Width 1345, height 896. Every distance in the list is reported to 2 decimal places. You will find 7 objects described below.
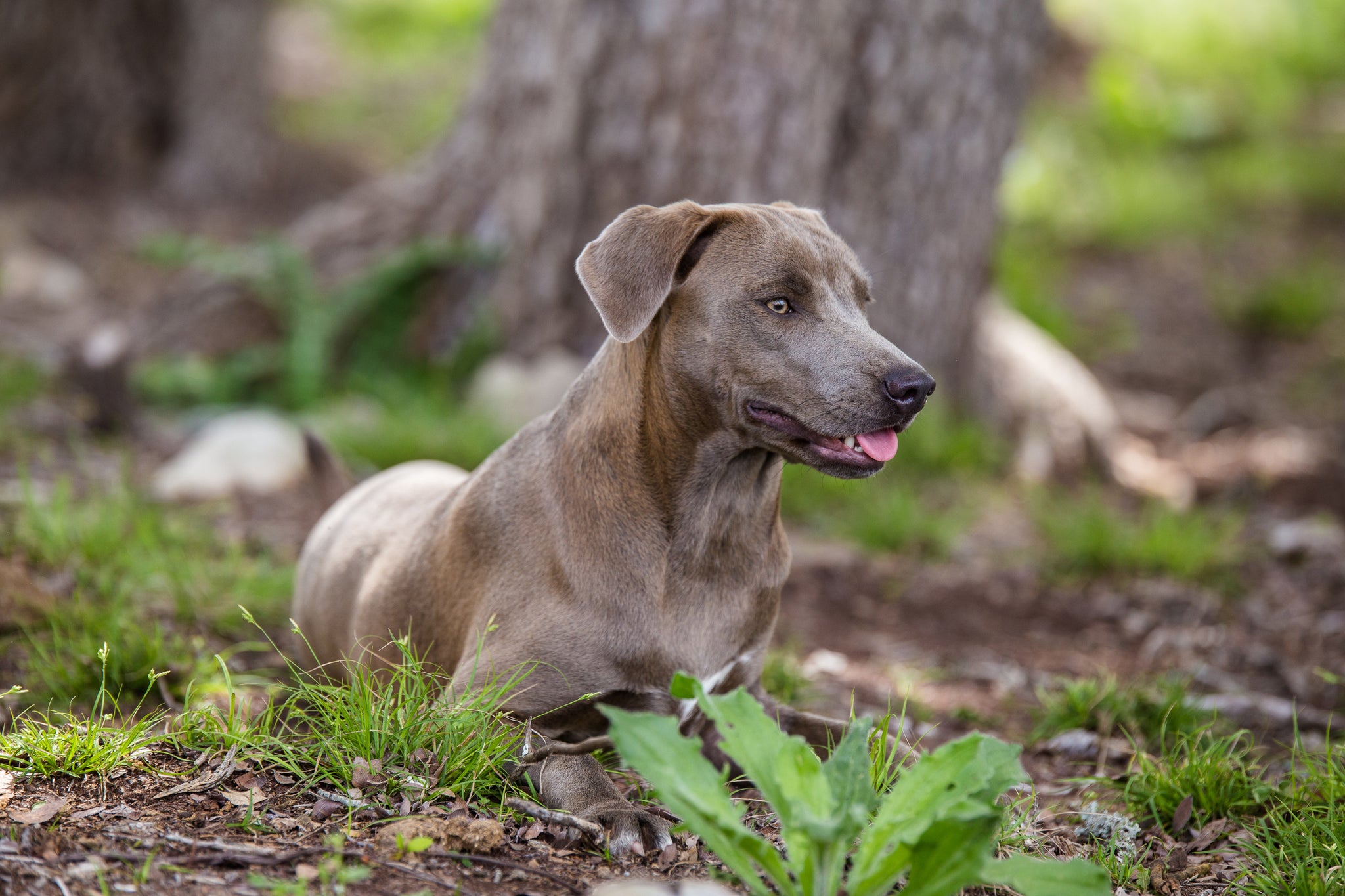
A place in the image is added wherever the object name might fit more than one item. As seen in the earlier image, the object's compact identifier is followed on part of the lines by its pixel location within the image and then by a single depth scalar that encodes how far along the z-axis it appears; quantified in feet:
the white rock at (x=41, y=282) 52.26
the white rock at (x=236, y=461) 35.91
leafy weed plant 14.02
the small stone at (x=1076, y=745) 24.12
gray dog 19.01
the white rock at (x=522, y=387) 39.34
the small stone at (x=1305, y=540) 35.78
